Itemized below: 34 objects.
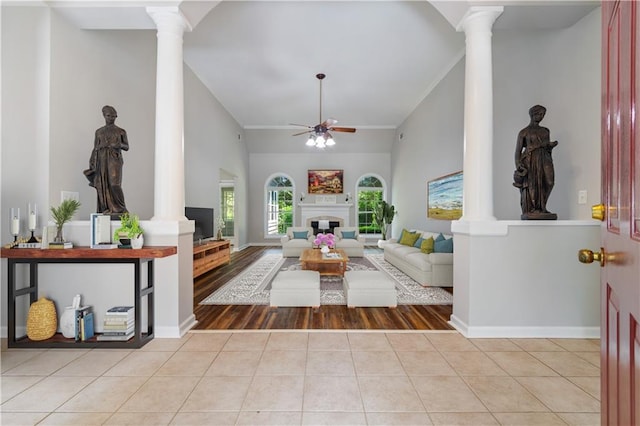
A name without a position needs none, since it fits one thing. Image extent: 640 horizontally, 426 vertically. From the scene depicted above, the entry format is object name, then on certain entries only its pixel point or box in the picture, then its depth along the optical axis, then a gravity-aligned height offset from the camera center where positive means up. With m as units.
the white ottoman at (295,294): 3.56 -0.96
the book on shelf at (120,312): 2.58 -0.86
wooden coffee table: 4.87 -0.85
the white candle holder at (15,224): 2.51 -0.10
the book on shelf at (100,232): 2.56 -0.17
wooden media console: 4.90 -0.78
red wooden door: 0.78 -0.01
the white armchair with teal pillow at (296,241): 7.38 -0.71
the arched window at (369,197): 10.30 +0.57
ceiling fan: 5.39 +1.47
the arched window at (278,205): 10.20 +0.28
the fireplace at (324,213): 10.01 +0.01
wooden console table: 2.44 -0.46
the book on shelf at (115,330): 2.55 -1.00
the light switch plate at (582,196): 3.02 +0.18
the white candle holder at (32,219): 2.52 -0.06
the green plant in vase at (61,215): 2.52 -0.02
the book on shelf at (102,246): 2.55 -0.28
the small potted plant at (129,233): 2.53 -0.17
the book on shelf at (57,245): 2.49 -0.27
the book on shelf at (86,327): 2.56 -0.99
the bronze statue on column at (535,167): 2.75 +0.43
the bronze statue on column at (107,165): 2.74 +0.44
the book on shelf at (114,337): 2.55 -1.07
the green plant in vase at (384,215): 9.21 -0.05
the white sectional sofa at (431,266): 4.50 -0.82
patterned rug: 3.83 -1.11
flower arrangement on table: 5.51 -0.51
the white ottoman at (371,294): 3.55 -0.95
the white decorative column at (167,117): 2.85 +0.92
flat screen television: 5.21 -0.13
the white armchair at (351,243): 7.29 -0.72
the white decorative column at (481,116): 2.82 +0.93
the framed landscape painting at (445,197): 5.13 +0.31
